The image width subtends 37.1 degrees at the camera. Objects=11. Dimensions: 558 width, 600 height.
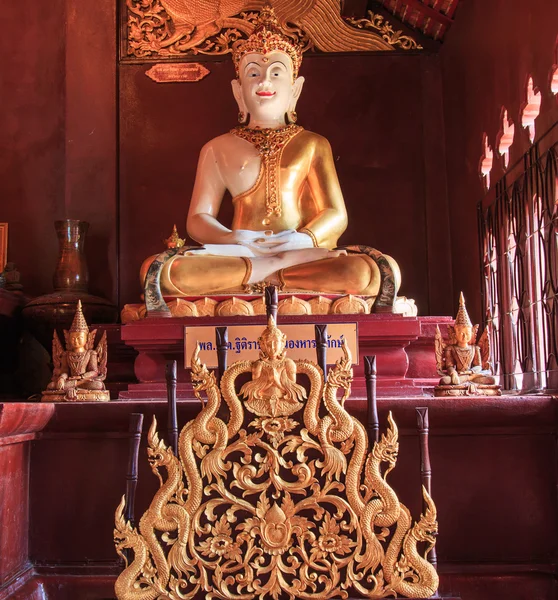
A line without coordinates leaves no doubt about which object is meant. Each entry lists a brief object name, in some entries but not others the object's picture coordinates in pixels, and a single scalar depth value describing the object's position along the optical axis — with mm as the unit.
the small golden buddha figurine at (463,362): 2955
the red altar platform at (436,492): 2398
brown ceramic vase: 4363
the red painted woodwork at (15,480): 2260
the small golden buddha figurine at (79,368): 3016
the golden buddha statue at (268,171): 4230
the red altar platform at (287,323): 3268
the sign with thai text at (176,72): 5273
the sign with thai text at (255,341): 3010
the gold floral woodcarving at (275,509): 1905
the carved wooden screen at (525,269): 3396
